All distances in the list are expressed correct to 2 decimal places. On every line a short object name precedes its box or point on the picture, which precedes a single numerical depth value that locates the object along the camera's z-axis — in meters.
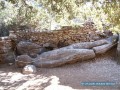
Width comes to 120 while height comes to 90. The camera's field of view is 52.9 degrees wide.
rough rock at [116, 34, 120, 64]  4.46
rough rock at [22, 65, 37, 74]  3.87
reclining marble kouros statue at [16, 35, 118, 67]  4.27
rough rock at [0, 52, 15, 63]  4.69
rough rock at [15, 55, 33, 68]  4.24
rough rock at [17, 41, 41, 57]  4.79
